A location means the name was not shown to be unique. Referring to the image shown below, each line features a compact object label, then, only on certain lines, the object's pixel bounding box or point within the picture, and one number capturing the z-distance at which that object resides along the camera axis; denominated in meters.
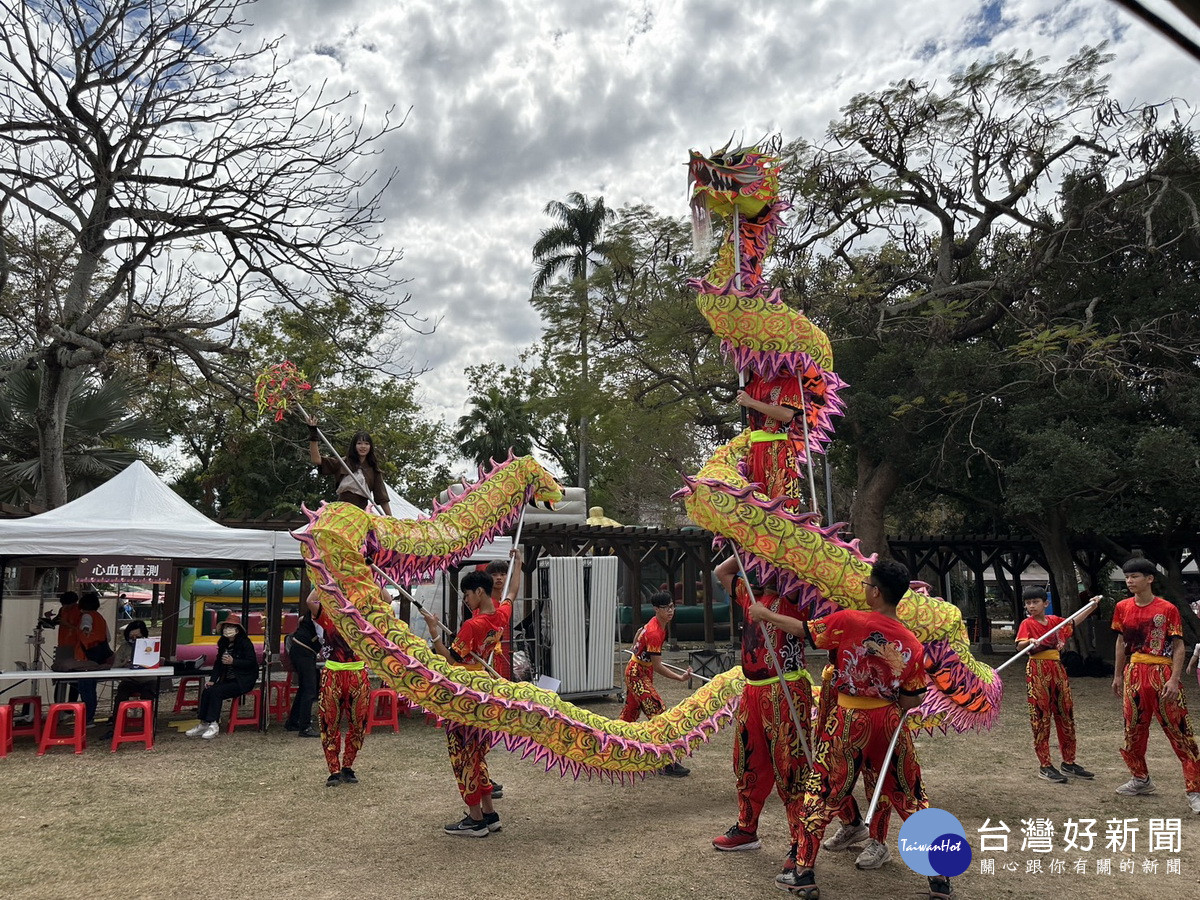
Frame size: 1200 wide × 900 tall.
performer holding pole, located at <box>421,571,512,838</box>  5.13
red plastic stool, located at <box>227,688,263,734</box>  9.27
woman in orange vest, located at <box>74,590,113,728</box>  8.94
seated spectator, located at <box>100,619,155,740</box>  8.85
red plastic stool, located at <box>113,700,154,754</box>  8.23
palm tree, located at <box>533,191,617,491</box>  30.22
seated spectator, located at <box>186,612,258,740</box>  8.98
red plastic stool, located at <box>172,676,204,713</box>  10.07
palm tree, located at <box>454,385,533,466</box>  32.81
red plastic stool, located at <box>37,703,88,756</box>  8.03
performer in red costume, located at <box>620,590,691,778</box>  7.05
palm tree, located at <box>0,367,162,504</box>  13.84
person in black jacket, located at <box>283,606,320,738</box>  9.11
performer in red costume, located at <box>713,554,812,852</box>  4.59
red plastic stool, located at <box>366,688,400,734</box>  9.56
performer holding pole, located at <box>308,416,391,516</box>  6.27
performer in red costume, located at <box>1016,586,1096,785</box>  6.59
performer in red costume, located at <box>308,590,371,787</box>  6.51
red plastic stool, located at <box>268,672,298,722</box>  9.99
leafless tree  9.04
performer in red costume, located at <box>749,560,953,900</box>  3.88
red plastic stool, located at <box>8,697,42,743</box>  8.25
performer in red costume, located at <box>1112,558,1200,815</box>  5.55
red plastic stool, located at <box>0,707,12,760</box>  7.85
